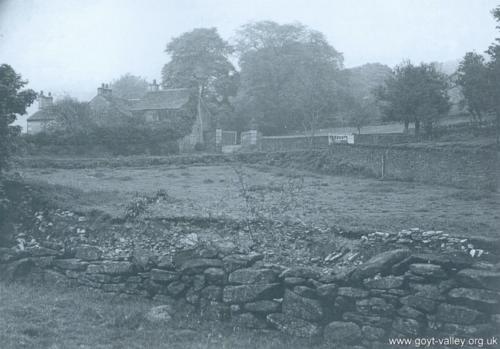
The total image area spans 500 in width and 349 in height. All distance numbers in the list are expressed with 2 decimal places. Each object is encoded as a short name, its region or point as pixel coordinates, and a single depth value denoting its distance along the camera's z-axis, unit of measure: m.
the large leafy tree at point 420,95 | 29.83
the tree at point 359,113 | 39.81
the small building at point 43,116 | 39.00
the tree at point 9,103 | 12.23
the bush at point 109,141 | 30.99
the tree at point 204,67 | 44.22
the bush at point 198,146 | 42.14
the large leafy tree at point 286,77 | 29.05
